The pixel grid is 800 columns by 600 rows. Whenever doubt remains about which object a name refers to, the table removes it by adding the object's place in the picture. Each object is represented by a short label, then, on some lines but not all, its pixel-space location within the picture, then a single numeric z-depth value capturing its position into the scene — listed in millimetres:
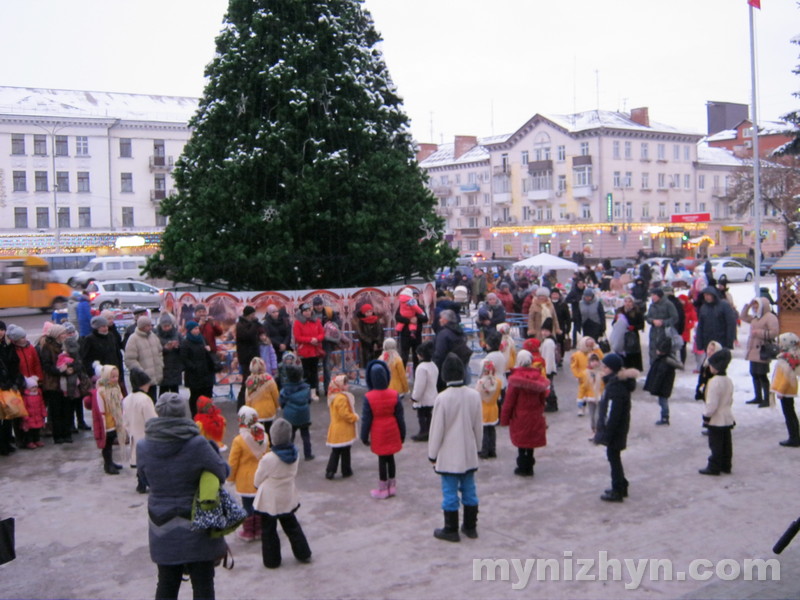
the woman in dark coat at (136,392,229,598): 4934
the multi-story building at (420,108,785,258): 66875
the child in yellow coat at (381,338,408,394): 11320
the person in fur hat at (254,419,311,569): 6586
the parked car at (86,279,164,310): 32906
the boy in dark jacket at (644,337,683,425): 10953
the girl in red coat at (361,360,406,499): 8344
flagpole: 22239
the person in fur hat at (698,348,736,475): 8891
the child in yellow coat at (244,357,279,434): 9555
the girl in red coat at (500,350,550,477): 8875
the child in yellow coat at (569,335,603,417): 11203
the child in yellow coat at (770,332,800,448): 9875
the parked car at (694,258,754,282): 42500
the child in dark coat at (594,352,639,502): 8289
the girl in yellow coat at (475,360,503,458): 9688
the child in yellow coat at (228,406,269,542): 7215
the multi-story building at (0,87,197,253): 53094
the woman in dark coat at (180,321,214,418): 11359
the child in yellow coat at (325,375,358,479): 8750
